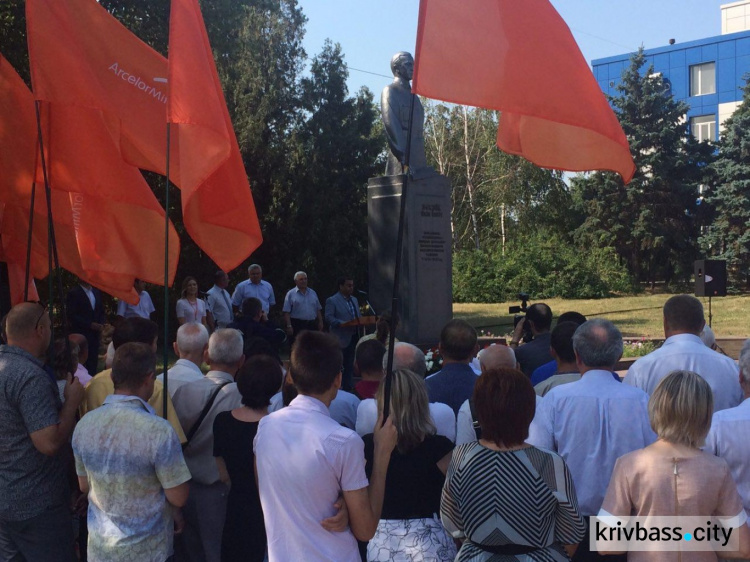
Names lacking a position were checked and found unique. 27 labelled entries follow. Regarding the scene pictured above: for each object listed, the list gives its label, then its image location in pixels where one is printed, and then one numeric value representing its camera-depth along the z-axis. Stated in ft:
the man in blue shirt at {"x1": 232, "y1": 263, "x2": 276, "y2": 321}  40.14
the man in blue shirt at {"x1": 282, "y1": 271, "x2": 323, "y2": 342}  40.14
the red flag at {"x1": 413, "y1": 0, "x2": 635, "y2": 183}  12.27
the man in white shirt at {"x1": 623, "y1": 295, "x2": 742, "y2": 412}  14.28
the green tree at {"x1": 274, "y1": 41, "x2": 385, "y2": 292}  68.13
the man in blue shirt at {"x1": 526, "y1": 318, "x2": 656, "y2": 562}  12.11
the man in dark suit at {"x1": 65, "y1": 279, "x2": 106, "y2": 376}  32.30
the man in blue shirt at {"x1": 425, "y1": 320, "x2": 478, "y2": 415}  14.67
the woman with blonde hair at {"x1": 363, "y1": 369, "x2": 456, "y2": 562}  10.51
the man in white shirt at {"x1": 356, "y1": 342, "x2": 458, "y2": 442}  12.30
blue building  144.77
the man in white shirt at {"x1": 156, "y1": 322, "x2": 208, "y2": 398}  14.79
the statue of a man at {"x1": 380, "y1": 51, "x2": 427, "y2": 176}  37.55
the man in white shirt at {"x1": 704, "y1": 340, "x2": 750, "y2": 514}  11.13
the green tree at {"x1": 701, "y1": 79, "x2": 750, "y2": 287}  105.40
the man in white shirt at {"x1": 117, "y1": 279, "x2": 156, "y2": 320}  33.83
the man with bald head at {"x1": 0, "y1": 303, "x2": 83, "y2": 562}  12.46
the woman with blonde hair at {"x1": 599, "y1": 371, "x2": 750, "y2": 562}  9.72
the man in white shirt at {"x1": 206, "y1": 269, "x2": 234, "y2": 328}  38.19
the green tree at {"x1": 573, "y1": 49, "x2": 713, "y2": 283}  115.96
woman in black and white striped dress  9.26
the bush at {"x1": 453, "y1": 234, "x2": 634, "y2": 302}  106.73
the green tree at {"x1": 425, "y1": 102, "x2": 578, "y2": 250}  140.56
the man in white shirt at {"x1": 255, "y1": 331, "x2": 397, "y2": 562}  9.59
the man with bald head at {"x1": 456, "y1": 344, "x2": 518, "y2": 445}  12.12
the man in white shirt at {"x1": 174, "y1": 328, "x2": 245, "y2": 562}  13.99
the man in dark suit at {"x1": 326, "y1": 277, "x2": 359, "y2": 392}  37.86
